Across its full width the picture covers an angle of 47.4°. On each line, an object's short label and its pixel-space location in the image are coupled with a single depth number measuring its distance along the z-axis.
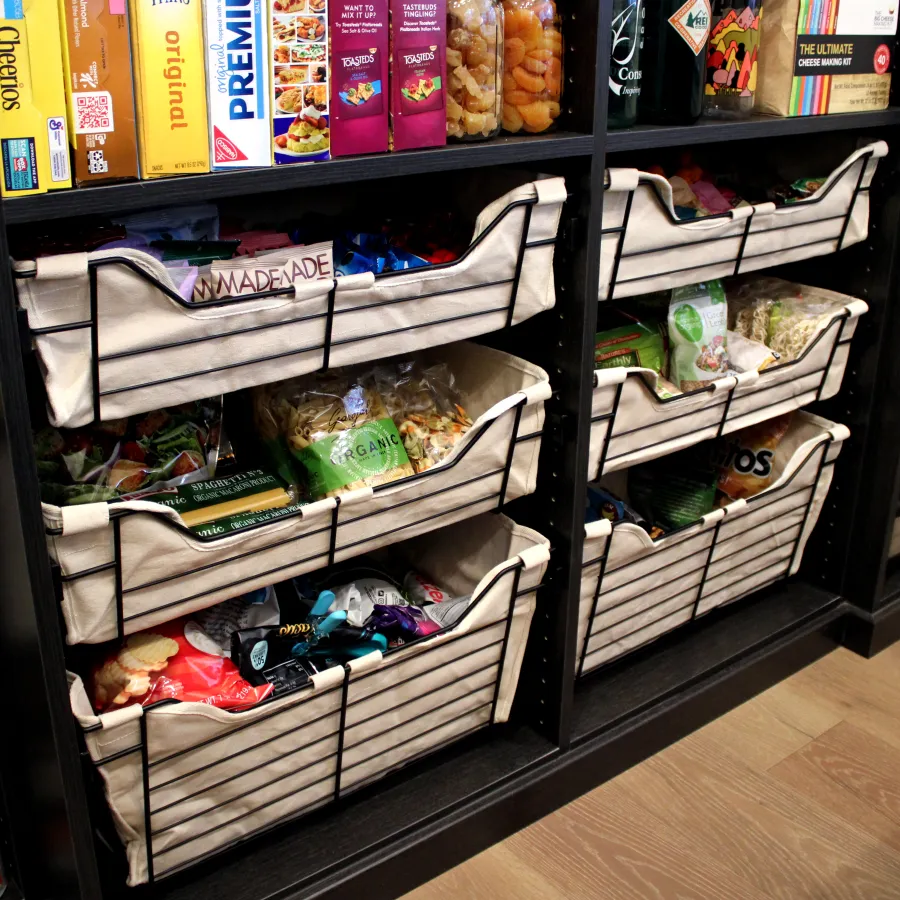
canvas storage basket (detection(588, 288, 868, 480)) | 1.49
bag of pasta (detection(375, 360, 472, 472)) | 1.37
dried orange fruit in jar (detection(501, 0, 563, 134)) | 1.26
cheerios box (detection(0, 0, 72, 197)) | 0.89
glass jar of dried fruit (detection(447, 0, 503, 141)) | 1.21
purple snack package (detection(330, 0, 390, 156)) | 1.08
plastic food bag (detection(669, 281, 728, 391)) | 1.63
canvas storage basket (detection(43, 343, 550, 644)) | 1.08
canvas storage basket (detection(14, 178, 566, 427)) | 0.99
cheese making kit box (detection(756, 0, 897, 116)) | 1.53
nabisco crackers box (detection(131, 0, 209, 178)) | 0.96
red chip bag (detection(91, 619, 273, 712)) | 1.21
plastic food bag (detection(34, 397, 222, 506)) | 1.14
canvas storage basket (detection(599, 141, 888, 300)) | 1.39
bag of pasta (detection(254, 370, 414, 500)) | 1.29
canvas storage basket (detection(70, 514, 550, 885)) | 1.19
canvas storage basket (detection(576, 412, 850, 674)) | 1.63
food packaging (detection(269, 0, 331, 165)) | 1.04
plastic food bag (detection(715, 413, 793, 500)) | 1.92
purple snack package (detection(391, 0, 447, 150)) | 1.12
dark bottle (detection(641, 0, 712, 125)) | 1.39
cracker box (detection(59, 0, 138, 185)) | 0.92
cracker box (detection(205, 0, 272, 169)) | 1.00
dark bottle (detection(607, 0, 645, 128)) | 1.31
